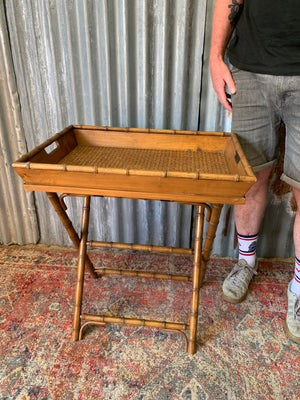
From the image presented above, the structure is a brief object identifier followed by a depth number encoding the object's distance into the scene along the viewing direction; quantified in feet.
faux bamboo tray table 3.29
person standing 3.85
